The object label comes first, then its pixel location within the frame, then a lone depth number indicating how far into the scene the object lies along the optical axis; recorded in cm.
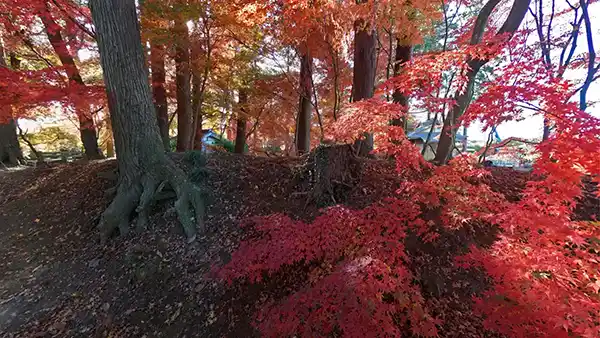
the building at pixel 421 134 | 1697
